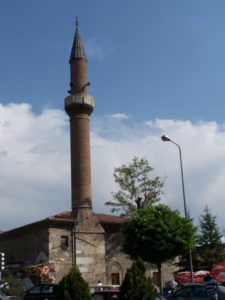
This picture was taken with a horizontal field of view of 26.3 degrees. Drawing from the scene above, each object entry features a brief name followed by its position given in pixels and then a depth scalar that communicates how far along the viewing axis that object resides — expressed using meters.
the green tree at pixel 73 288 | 13.40
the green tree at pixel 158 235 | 31.33
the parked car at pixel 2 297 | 17.64
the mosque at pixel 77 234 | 35.44
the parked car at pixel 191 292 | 18.27
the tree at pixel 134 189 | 40.06
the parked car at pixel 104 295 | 18.30
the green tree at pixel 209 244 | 40.75
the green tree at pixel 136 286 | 14.46
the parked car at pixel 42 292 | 20.92
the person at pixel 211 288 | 16.48
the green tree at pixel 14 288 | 20.95
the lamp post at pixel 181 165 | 27.03
